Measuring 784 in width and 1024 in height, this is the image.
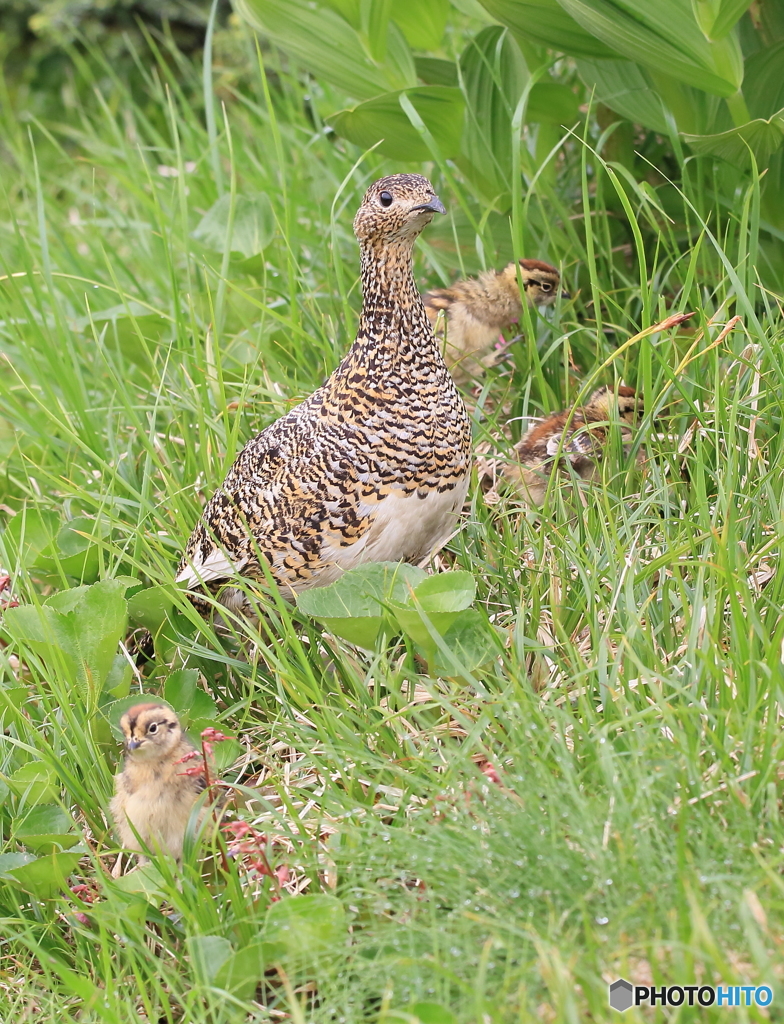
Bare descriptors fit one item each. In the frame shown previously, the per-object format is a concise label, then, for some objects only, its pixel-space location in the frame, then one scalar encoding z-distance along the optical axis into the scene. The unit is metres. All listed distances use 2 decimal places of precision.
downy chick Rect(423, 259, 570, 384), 8.45
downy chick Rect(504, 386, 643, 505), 7.35
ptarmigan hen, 6.42
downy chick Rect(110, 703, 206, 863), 5.63
